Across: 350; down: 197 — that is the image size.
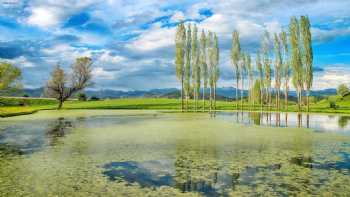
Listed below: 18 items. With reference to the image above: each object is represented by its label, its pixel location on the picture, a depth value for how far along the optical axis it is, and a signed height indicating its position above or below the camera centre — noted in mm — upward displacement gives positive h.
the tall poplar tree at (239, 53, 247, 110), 74500 +7794
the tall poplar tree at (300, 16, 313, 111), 61469 +8914
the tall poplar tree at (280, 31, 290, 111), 67344 +7461
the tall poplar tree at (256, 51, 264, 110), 83312 +8223
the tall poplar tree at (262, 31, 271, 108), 73650 +7712
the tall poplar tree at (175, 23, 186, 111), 67438 +11042
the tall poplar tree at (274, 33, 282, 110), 69000 +7617
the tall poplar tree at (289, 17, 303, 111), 63000 +8945
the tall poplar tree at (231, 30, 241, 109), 71688 +11220
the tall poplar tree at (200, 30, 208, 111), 72125 +9072
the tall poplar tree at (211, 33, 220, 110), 71875 +9619
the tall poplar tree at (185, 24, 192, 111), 69250 +8502
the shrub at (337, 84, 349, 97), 112688 +3005
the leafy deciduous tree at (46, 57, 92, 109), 71000 +4477
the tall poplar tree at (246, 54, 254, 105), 83200 +7559
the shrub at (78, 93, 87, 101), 102150 +1064
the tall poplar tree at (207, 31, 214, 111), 72000 +9018
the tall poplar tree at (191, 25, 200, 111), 70625 +8745
